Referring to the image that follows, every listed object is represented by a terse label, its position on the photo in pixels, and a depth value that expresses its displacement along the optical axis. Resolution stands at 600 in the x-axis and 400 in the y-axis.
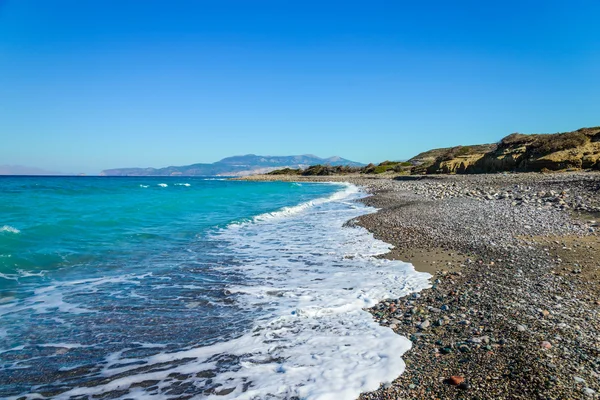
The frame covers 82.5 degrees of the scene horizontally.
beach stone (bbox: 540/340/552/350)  3.92
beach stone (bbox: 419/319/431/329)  4.73
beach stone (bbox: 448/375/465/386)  3.38
